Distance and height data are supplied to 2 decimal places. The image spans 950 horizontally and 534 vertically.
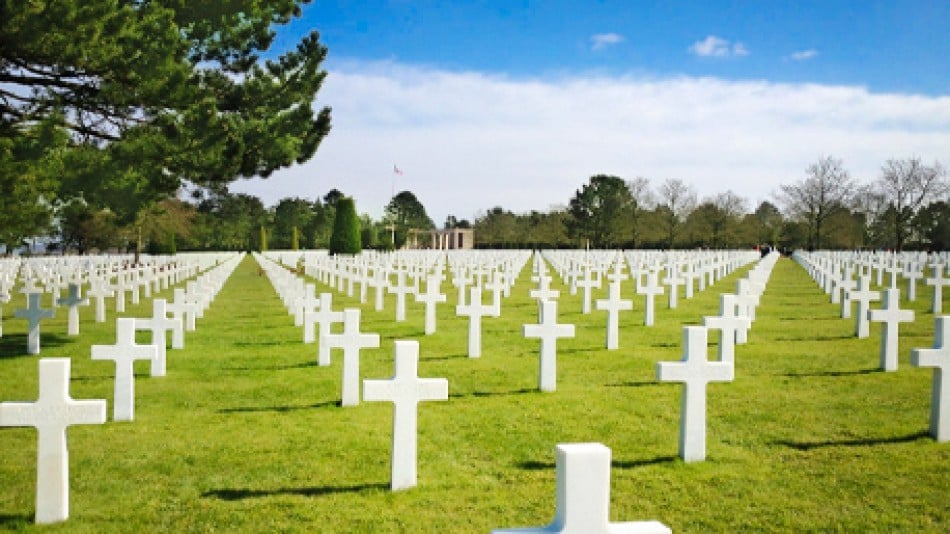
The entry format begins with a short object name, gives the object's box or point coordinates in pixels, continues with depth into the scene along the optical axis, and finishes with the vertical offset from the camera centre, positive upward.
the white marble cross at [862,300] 11.28 -0.77
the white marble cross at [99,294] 14.34 -1.12
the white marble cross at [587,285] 15.48 -0.83
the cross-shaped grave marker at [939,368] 5.57 -0.90
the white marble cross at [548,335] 7.49 -0.93
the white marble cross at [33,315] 10.05 -1.10
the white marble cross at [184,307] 11.04 -1.07
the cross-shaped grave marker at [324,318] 9.12 -0.97
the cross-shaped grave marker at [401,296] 14.15 -1.05
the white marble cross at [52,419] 3.96 -1.01
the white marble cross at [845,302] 14.44 -1.03
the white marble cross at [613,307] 10.25 -0.86
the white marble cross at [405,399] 4.57 -0.99
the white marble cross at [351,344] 6.61 -0.94
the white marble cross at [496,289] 10.35 -0.84
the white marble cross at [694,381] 5.19 -0.96
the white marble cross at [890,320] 8.37 -0.79
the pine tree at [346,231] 40.91 +0.62
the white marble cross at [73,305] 12.16 -1.15
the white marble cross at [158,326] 8.45 -1.03
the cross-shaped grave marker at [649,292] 13.23 -0.82
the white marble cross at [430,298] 12.04 -0.92
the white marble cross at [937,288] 15.20 -0.76
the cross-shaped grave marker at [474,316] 9.70 -0.97
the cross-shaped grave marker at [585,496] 2.06 -0.72
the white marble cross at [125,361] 6.37 -1.09
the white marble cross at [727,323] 8.00 -0.83
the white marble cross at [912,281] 18.45 -0.75
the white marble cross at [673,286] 16.47 -0.88
